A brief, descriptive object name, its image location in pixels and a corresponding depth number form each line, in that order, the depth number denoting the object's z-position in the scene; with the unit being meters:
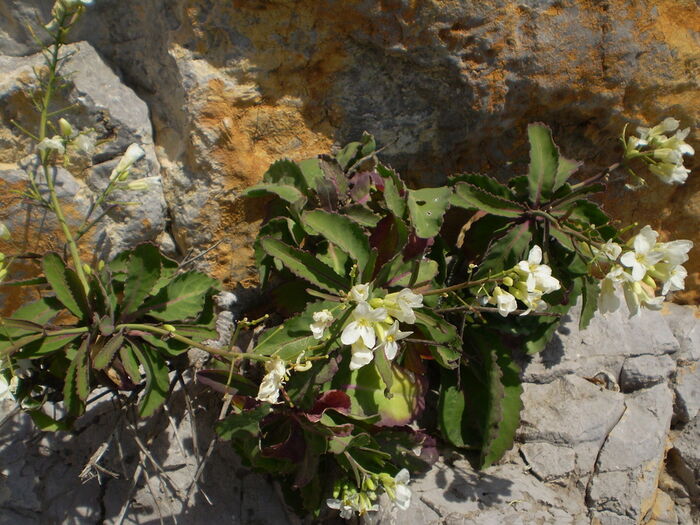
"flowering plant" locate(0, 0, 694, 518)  0.34
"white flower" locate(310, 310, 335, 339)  0.30
